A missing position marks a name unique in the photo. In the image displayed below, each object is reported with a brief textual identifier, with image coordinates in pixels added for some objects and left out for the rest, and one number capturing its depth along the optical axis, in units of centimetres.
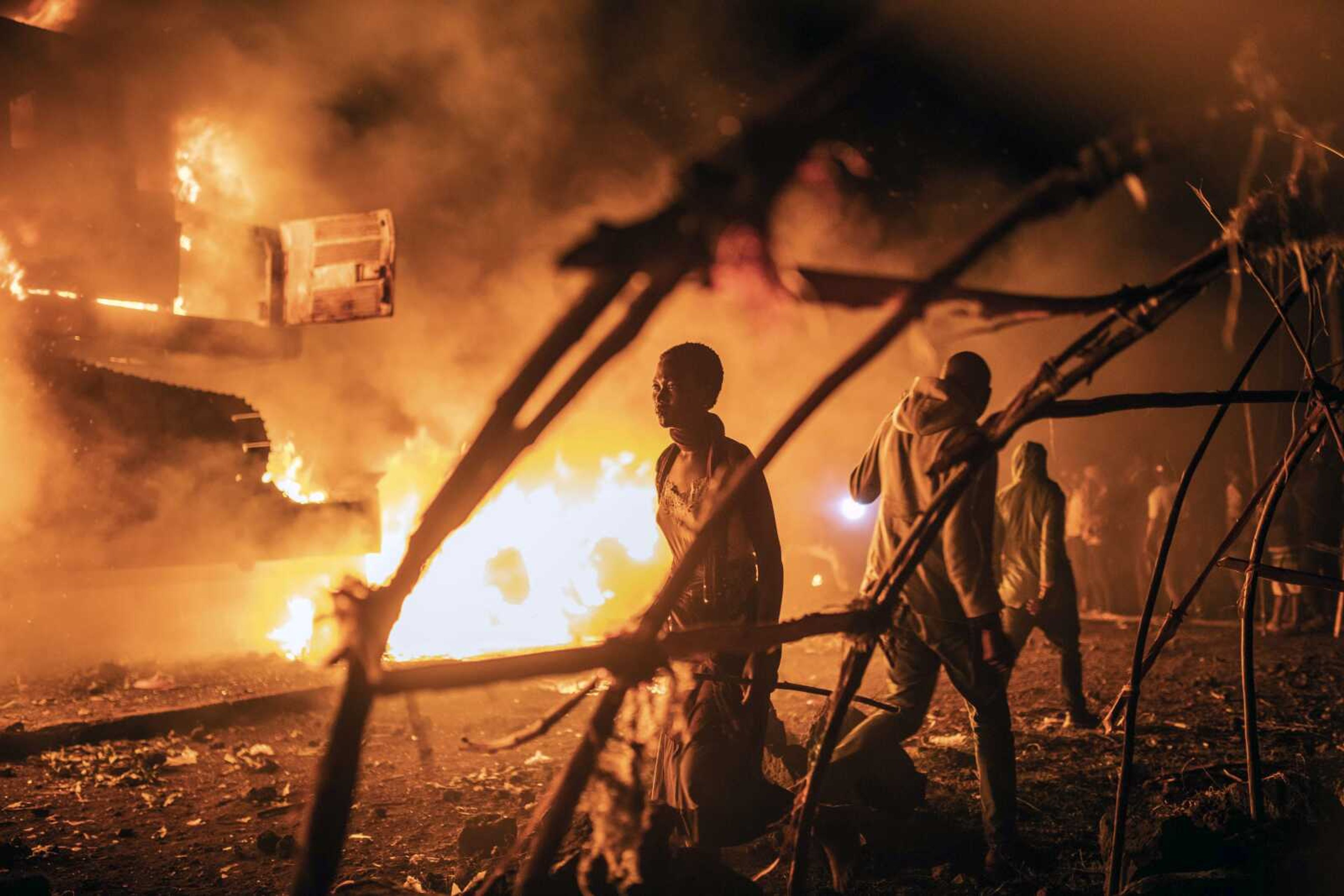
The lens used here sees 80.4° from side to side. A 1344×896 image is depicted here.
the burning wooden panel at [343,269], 1142
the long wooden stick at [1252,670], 345
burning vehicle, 966
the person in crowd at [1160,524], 1195
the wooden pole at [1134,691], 330
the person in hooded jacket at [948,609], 388
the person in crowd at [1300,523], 1054
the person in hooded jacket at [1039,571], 675
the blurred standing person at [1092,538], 1280
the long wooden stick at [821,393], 166
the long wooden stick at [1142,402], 230
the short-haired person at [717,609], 357
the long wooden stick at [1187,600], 341
